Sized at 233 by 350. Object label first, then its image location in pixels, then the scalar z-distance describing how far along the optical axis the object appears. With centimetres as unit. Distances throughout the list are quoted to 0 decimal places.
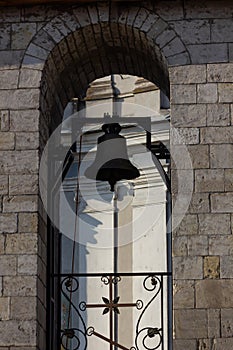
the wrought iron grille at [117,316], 1784
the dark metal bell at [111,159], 1052
